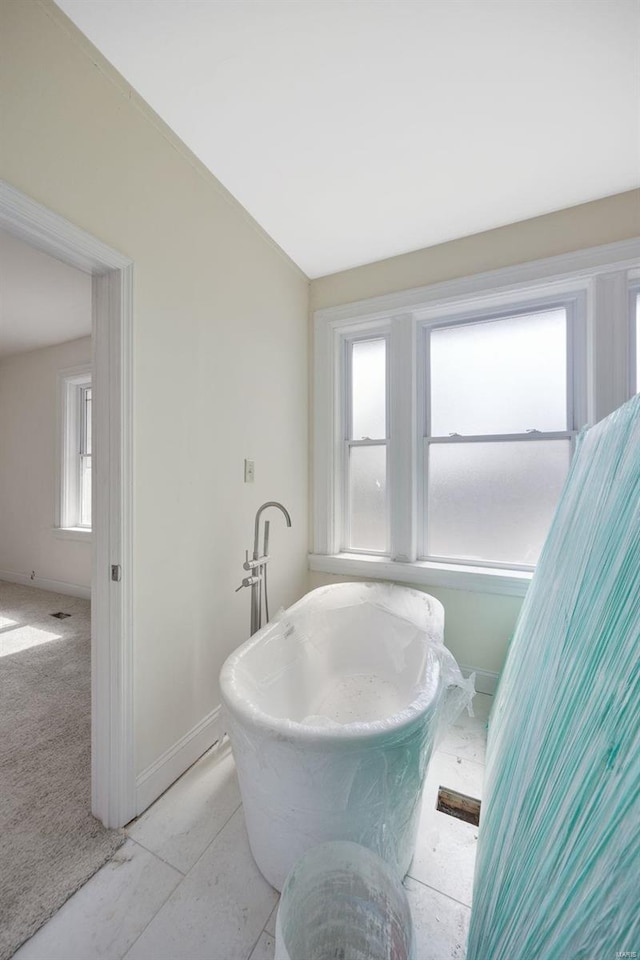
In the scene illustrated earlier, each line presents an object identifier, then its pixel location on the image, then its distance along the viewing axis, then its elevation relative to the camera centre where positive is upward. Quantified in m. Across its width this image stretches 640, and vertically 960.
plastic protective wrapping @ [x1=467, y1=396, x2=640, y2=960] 0.43 -0.45
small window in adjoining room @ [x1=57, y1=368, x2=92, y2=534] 3.65 +0.24
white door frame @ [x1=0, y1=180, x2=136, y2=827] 1.25 -0.23
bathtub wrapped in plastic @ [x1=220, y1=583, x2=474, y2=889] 0.93 -0.79
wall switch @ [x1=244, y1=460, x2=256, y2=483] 1.89 +0.04
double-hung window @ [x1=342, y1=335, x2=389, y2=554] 2.40 +0.22
